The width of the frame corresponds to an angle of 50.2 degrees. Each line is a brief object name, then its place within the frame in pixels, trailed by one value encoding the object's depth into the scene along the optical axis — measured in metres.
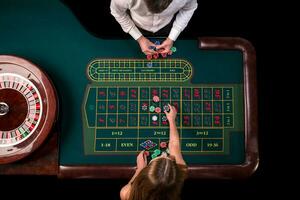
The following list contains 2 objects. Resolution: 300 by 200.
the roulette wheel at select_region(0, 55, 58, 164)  2.25
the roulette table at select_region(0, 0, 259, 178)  2.34
